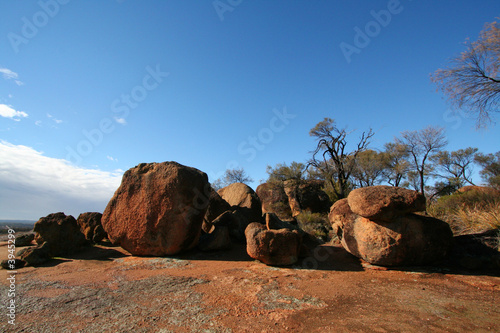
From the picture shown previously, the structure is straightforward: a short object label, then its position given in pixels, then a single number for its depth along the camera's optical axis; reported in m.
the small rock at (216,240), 8.68
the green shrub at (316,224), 11.46
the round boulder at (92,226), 10.55
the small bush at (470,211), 7.36
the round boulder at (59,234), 8.66
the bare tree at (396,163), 23.30
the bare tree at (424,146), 20.69
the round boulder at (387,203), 6.23
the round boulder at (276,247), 6.84
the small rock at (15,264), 6.96
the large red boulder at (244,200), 12.05
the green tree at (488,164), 26.72
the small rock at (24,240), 10.53
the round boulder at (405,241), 6.25
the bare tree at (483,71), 7.86
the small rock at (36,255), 7.41
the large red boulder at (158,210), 8.05
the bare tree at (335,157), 17.67
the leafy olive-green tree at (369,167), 24.36
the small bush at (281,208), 19.06
